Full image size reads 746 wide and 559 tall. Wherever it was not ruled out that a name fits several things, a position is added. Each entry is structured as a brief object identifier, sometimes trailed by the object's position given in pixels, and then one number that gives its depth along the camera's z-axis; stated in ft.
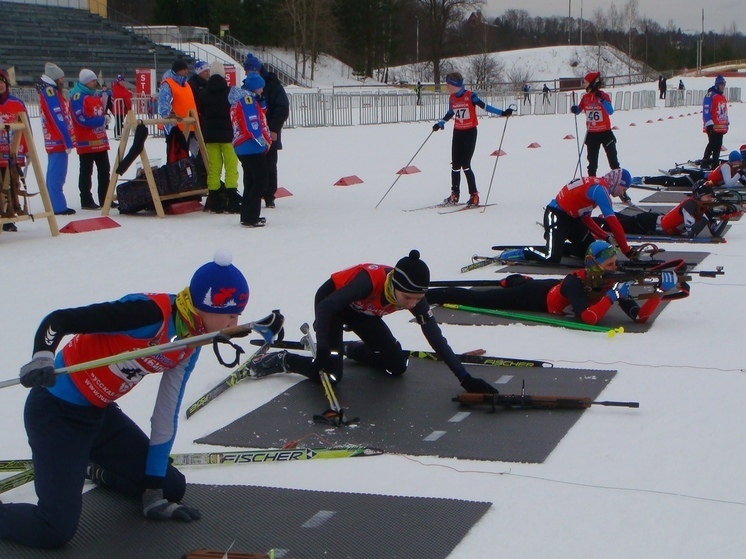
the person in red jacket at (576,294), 20.21
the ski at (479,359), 17.54
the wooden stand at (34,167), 30.32
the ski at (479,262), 26.43
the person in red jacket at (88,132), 36.86
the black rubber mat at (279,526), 10.48
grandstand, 107.86
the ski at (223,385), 15.56
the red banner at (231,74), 92.32
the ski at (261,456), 13.10
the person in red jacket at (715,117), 50.58
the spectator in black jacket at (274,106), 36.88
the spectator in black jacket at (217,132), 36.24
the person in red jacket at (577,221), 24.97
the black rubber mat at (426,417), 13.73
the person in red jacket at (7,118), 30.78
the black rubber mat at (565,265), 26.43
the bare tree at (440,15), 208.13
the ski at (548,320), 19.96
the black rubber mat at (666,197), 42.24
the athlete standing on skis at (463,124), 38.01
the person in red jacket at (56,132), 36.09
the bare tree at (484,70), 205.77
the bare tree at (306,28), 179.83
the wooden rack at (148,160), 35.09
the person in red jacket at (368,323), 14.83
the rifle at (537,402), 15.03
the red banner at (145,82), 89.92
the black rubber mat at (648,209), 37.96
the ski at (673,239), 30.94
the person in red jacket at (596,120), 40.06
